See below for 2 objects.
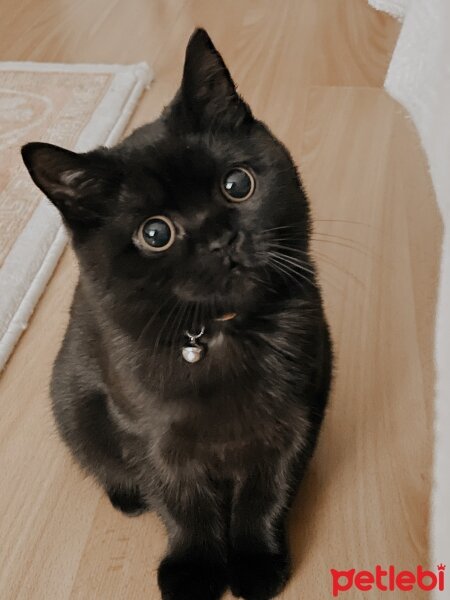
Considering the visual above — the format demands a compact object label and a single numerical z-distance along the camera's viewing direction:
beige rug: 1.45
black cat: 0.74
